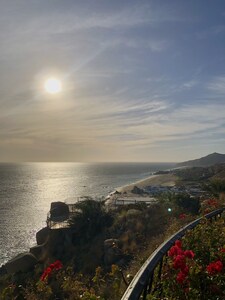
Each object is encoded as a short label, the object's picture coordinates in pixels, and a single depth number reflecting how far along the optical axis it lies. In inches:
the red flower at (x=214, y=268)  117.8
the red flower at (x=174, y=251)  131.4
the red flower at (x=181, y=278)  117.1
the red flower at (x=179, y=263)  120.4
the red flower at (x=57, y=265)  202.7
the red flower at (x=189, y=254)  128.5
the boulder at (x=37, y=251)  606.4
